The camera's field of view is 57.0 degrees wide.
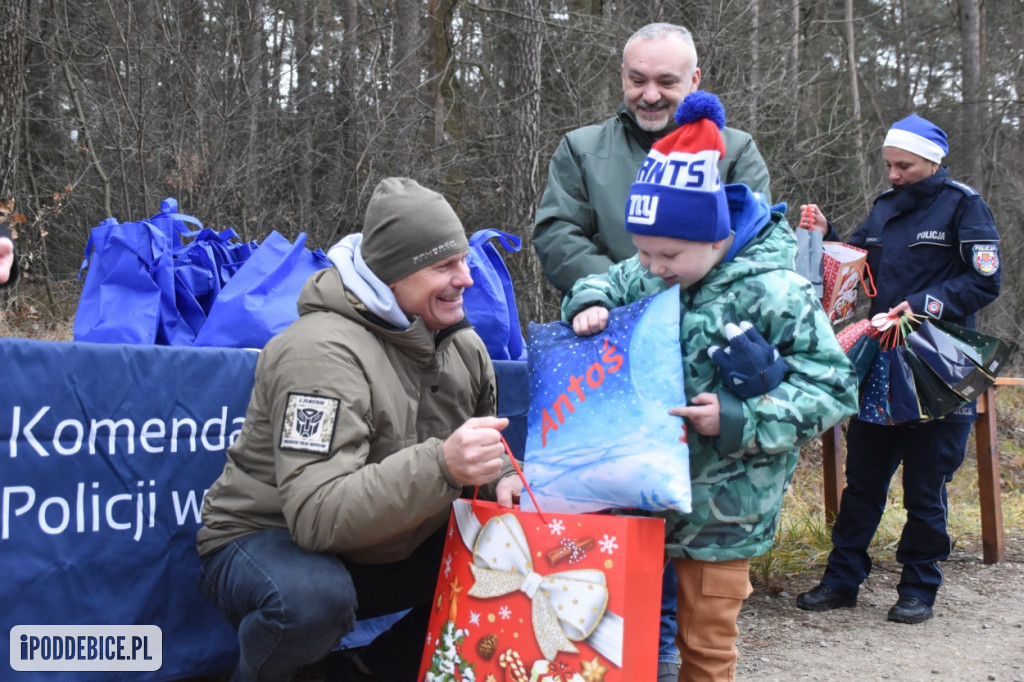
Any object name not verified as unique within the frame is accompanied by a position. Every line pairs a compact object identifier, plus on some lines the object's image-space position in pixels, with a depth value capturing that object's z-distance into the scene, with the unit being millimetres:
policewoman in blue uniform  4086
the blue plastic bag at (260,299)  3172
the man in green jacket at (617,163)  3215
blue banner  2650
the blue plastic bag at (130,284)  3189
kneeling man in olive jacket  2283
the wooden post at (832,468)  5047
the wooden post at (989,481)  5082
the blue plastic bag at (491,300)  3488
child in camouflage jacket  2301
